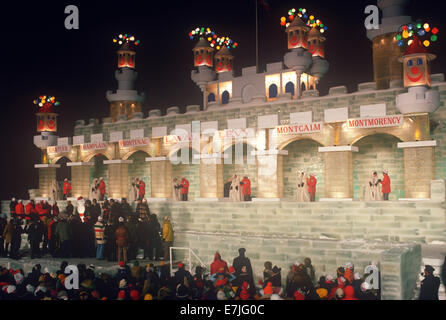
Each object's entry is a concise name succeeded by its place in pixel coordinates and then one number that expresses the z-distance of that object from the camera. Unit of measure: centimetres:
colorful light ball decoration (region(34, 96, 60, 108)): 2711
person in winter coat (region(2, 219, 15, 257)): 1463
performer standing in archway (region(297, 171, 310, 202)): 1734
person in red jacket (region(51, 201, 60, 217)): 1800
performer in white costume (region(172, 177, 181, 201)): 2072
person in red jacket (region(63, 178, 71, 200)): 2500
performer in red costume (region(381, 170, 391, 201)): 1691
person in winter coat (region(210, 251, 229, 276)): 1076
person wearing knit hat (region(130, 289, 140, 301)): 883
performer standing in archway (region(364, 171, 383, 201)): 1662
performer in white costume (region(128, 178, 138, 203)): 2172
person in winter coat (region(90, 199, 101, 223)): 1523
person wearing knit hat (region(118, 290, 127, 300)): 881
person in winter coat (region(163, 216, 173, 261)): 1350
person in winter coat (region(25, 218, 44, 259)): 1469
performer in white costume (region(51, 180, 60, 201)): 2511
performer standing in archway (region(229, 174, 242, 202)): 1859
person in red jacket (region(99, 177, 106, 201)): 2261
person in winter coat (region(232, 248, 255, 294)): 1055
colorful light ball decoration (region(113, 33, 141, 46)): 2780
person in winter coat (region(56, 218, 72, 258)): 1412
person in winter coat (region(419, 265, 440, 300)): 941
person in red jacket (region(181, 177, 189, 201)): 2070
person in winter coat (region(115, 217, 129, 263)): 1281
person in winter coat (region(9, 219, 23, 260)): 1469
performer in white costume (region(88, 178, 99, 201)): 2262
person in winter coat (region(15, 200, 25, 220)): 1852
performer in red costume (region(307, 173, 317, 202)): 1814
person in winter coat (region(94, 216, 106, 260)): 1380
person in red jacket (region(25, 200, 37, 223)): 1656
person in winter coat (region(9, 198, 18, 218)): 2082
